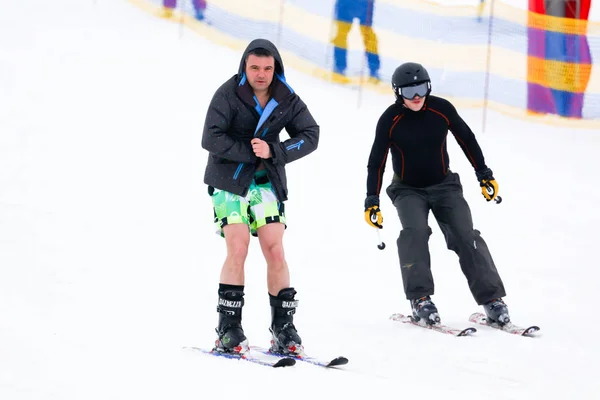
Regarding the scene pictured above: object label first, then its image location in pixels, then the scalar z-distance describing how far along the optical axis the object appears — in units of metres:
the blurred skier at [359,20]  32.00
